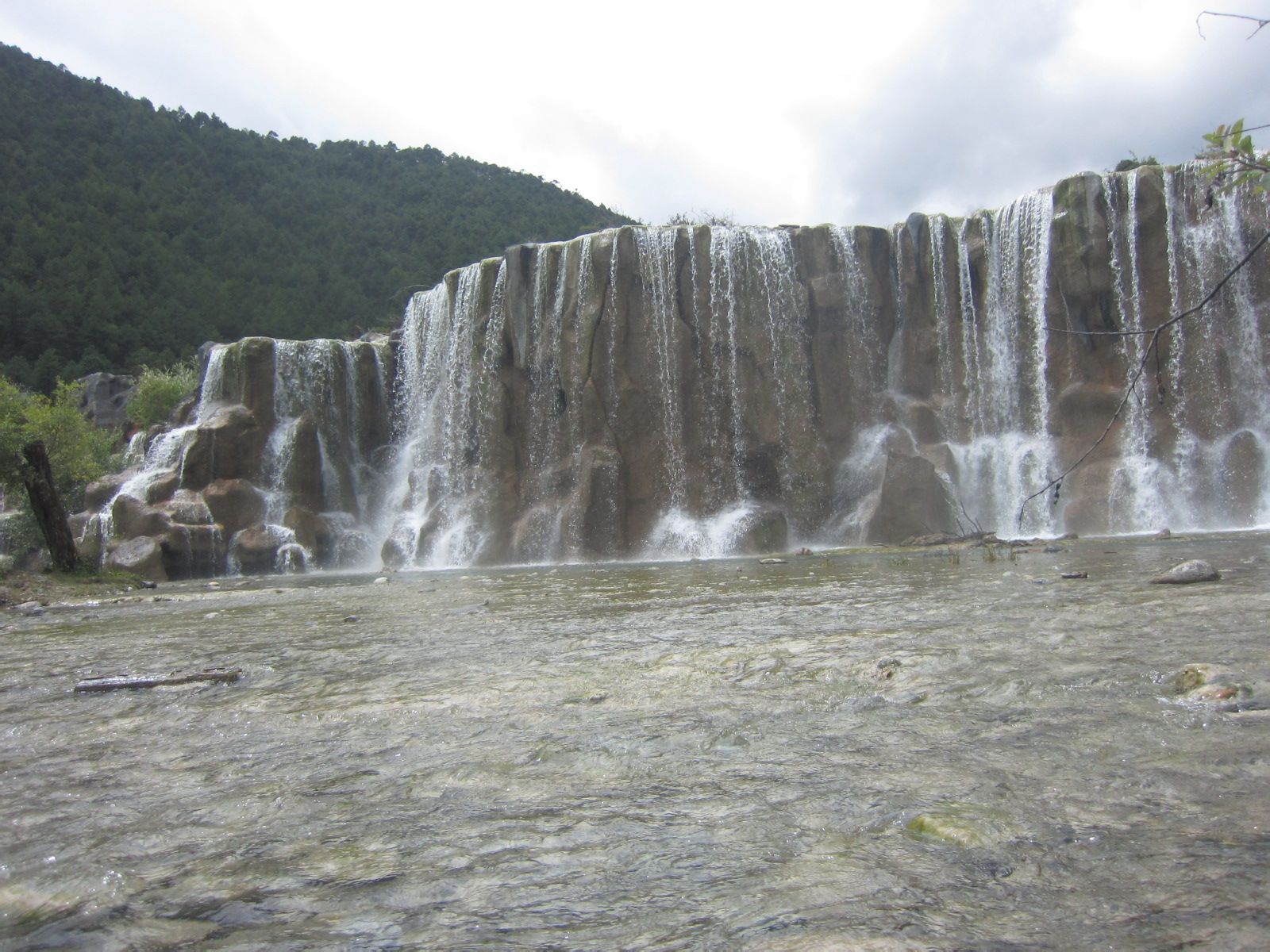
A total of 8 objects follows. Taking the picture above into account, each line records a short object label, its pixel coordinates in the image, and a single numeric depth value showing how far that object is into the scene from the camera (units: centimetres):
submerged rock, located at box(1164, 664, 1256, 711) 401
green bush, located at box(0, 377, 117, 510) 2156
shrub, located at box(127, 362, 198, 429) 4466
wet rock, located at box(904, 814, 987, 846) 272
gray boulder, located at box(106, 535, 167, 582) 2397
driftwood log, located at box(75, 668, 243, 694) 579
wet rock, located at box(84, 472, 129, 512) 2808
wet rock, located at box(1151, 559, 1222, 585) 884
